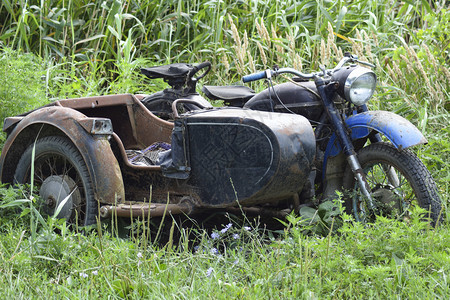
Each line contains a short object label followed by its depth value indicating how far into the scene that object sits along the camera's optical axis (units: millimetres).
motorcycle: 7243
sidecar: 7039
